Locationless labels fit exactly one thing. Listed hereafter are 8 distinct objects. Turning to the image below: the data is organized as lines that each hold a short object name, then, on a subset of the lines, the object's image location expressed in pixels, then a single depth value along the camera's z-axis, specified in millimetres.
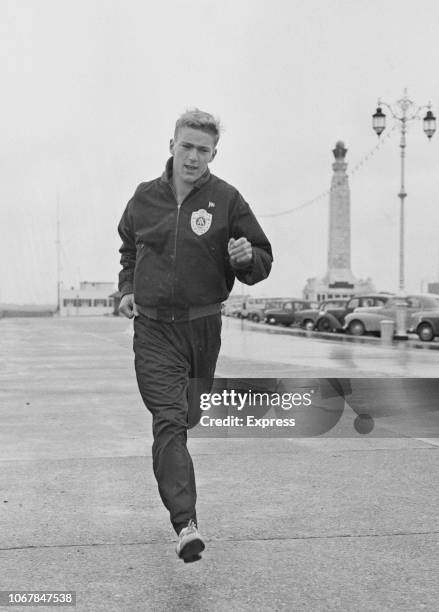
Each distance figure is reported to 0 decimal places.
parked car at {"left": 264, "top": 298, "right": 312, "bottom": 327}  45812
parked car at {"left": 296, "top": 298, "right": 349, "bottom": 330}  38969
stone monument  77562
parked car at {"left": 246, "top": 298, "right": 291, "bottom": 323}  56812
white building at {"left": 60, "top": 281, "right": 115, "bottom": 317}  128000
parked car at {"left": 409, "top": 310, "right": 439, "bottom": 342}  28406
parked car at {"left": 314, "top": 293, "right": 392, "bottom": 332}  35500
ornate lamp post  29969
